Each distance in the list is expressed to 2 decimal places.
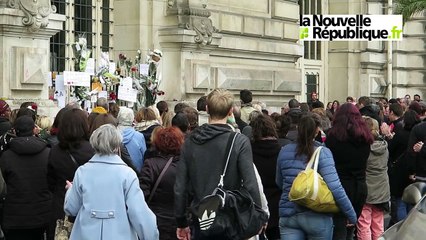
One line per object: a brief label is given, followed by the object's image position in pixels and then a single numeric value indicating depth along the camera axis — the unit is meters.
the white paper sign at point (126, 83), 16.83
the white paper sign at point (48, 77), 16.27
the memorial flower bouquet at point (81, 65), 16.39
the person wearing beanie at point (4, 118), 11.13
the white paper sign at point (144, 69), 18.33
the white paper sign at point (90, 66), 16.16
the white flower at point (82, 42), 16.69
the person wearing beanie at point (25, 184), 9.81
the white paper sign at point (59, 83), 15.84
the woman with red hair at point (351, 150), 10.46
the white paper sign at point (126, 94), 16.80
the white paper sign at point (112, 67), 17.20
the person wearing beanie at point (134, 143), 11.12
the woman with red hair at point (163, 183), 8.91
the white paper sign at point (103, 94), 16.55
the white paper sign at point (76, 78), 15.44
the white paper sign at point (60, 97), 15.77
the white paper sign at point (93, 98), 16.41
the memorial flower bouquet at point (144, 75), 18.22
